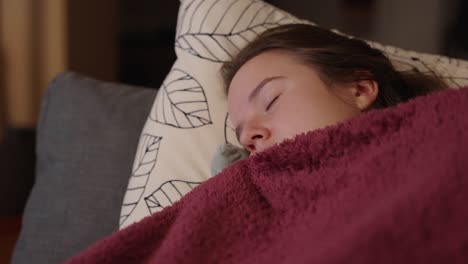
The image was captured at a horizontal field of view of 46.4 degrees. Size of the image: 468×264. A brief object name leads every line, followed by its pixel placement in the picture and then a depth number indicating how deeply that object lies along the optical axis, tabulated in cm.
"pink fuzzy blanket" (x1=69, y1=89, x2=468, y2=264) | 51
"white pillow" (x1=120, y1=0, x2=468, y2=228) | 90
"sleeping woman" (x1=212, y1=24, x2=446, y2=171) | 78
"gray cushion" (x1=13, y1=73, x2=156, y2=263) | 97
